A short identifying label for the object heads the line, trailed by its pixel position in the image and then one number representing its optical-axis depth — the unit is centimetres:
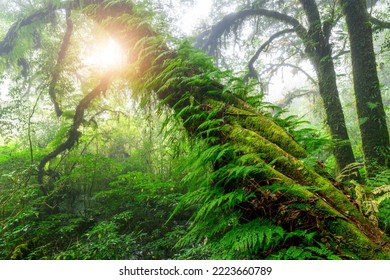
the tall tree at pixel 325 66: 569
